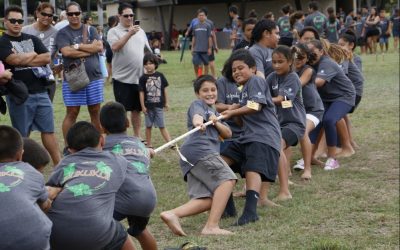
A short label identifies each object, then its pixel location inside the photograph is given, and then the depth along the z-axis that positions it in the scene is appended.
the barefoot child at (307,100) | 7.33
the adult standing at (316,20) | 17.77
